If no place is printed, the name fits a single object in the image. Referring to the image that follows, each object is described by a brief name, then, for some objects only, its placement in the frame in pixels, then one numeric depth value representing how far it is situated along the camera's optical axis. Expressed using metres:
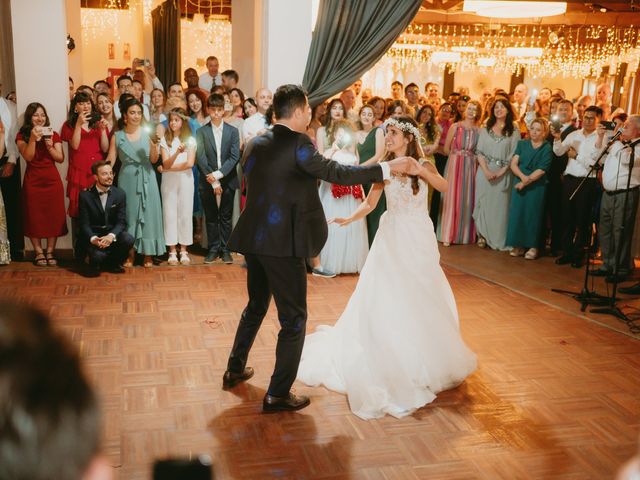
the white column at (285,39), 6.30
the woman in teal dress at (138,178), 6.05
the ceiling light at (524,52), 12.73
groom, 3.21
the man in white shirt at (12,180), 6.10
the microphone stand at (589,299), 5.38
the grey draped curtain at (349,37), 5.91
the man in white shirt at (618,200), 5.93
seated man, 5.79
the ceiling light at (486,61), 14.46
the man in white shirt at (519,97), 10.61
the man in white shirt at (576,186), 6.62
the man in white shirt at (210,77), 8.85
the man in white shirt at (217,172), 6.29
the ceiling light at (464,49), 14.10
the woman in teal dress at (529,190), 7.04
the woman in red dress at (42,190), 5.93
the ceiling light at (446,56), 14.09
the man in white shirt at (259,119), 6.31
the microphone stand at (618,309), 5.08
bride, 3.59
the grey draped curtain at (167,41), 13.08
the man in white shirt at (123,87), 6.90
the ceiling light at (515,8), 7.88
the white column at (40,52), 5.98
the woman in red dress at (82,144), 6.07
